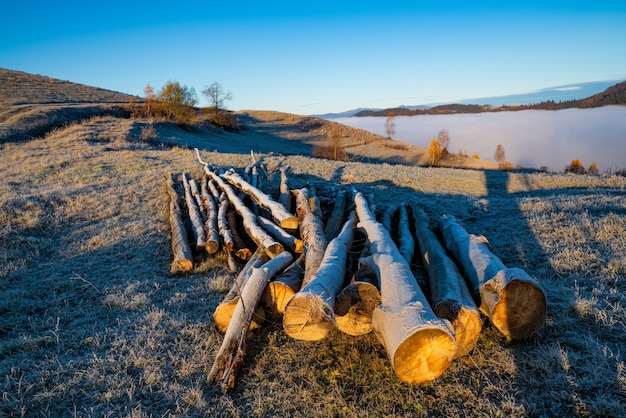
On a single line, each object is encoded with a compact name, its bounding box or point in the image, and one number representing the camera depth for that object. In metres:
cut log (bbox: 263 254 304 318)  4.23
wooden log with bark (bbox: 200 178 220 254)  6.73
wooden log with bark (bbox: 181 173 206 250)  6.82
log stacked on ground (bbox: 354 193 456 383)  2.83
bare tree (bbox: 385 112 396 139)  67.06
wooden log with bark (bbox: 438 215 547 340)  3.55
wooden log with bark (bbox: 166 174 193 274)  6.18
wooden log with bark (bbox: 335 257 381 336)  3.66
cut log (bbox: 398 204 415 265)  5.57
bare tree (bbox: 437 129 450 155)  59.69
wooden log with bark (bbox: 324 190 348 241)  6.79
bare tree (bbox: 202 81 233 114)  52.97
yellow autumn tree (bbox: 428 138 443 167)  48.50
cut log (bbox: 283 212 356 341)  3.40
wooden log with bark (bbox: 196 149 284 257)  5.72
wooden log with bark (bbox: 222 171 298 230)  6.71
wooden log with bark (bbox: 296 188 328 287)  4.74
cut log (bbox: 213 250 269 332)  4.24
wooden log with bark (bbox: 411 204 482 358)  3.46
